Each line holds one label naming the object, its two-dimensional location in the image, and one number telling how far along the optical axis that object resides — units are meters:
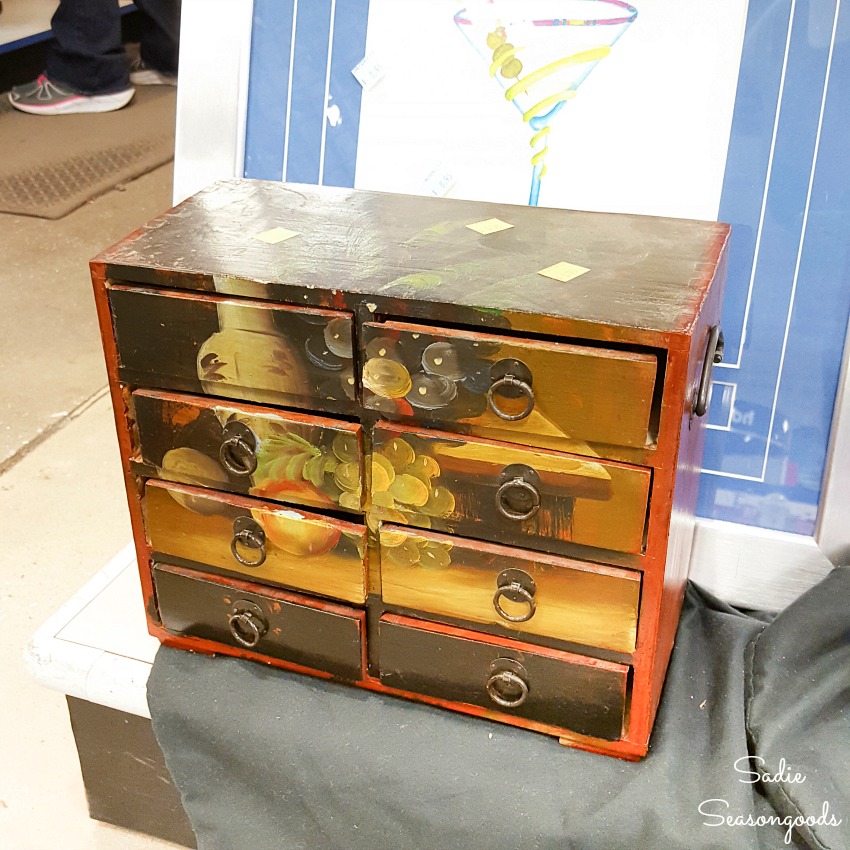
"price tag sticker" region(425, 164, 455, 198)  1.24
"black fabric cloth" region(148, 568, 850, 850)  0.97
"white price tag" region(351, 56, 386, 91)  1.24
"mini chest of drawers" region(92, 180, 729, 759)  0.88
